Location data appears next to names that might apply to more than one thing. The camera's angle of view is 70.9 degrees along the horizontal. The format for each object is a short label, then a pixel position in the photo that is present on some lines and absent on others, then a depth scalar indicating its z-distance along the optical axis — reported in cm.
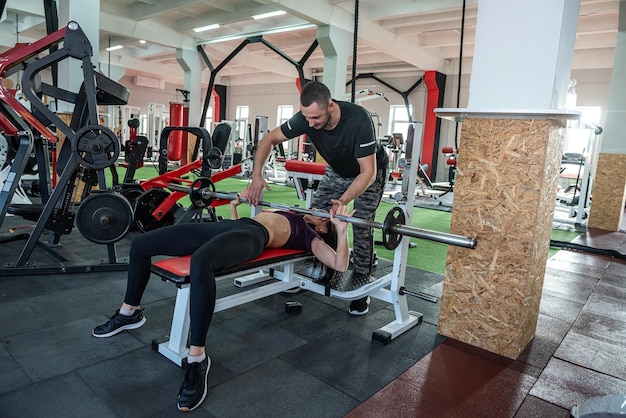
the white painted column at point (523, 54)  188
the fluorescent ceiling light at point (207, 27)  844
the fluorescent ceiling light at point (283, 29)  745
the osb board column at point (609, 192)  566
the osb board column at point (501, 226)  192
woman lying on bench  163
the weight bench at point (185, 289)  174
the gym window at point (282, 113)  1565
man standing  219
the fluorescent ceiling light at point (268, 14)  714
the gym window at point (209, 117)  1831
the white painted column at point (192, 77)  998
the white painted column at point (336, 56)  738
